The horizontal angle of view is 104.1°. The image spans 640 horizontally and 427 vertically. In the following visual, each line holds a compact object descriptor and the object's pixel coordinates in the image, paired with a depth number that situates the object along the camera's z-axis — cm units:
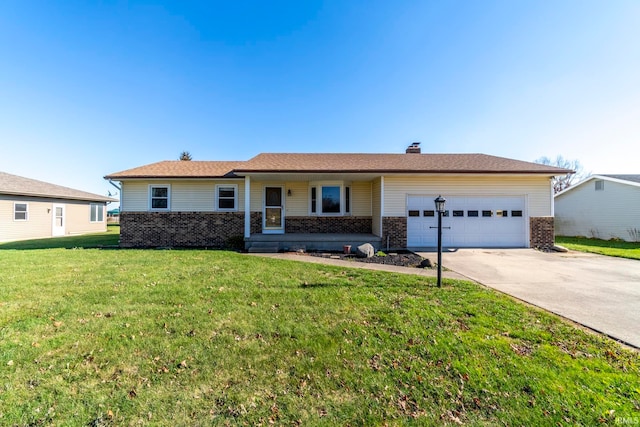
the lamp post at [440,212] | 533
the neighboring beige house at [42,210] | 1466
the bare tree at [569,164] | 3508
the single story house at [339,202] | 1048
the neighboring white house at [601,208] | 1434
